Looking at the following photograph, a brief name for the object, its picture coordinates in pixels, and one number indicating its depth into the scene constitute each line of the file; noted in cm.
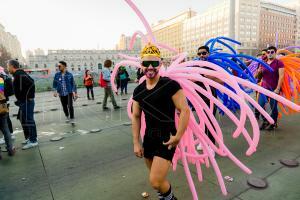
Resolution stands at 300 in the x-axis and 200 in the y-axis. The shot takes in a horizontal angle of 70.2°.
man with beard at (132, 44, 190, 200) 201
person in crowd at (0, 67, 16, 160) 396
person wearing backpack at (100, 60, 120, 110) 799
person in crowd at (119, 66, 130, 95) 1192
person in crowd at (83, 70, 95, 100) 1066
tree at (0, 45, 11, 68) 5966
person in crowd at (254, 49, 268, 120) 549
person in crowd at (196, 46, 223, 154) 356
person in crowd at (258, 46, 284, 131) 471
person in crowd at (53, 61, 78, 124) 608
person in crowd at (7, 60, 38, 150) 427
